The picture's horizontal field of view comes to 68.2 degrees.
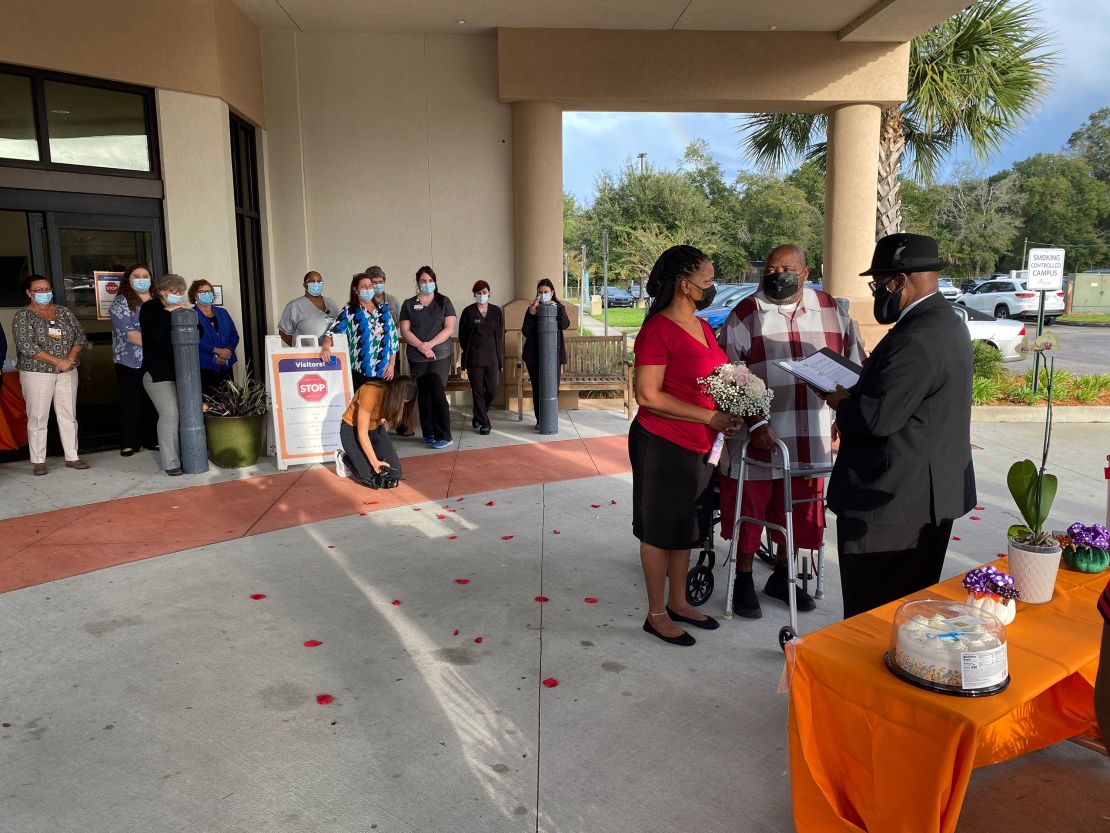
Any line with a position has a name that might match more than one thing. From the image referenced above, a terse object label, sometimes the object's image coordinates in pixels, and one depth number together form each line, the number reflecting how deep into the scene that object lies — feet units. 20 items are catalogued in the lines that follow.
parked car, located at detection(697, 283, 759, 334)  64.95
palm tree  43.04
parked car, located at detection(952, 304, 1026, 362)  57.88
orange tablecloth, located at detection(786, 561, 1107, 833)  7.47
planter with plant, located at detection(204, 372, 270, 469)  27.07
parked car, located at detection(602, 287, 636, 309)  153.99
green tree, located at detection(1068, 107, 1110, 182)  214.48
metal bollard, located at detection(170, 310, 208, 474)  25.02
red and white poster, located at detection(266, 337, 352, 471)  26.86
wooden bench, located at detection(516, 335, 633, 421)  36.04
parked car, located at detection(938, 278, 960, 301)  107.55
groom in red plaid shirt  14.96
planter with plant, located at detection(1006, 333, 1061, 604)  9.80
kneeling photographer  24.52
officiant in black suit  10.41
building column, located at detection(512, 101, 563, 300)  37.70
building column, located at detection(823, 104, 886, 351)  39.27
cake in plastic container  7.63
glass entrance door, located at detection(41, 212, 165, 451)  28.32
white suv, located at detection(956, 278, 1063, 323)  100.27
